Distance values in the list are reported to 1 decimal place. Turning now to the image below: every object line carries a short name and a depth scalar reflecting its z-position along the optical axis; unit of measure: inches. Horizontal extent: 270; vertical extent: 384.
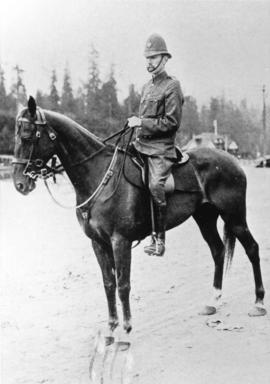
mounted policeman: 192.5
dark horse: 178.2
